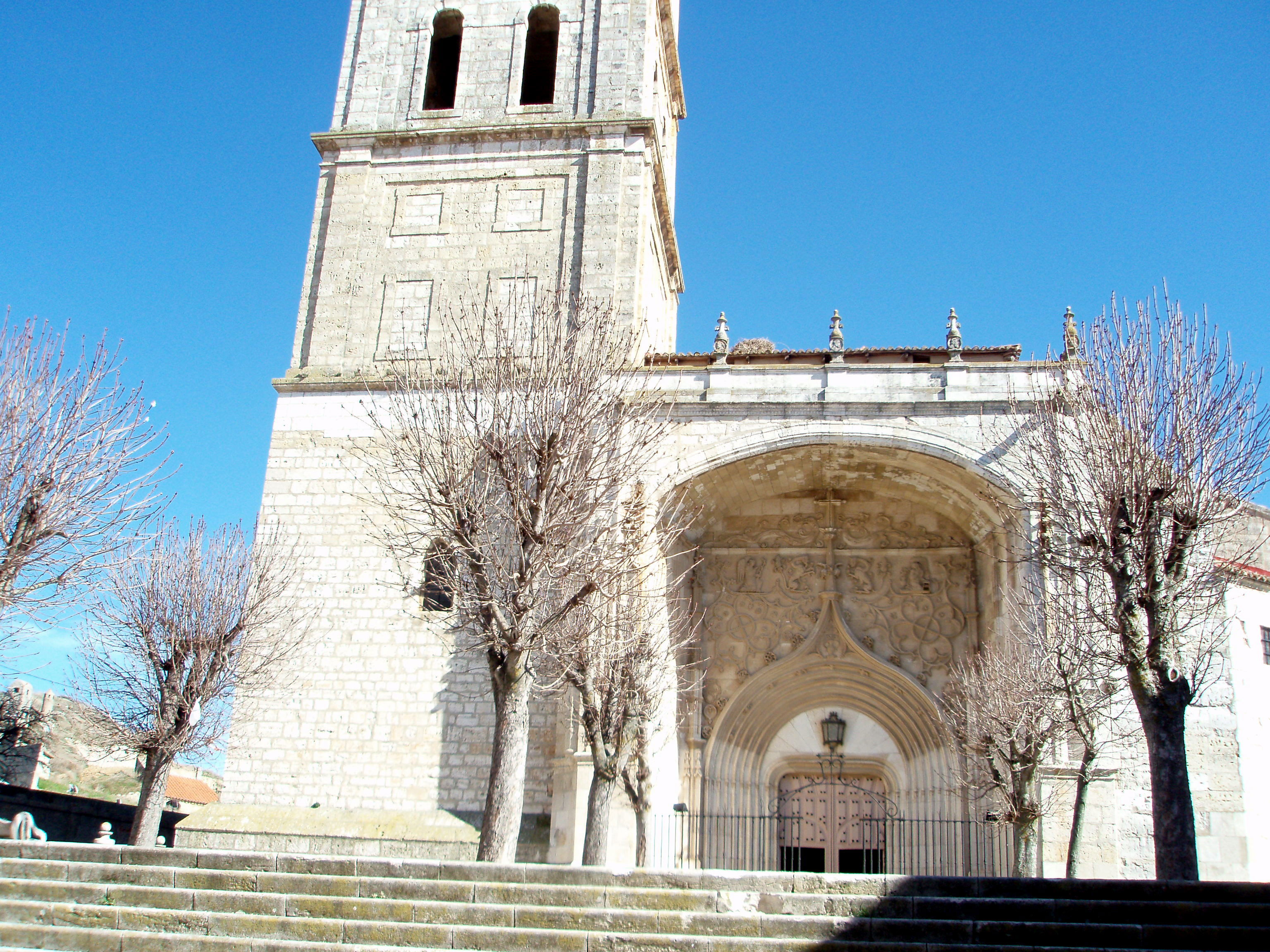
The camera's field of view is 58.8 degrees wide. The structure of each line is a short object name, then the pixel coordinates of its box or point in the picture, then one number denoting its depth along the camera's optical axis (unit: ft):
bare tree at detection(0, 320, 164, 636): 34.01
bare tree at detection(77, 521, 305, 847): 45.80
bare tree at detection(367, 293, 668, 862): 33.17
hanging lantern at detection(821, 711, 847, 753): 54.80
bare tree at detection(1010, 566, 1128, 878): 38.17
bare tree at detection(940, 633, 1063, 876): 41.37
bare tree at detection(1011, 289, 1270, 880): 31.24
